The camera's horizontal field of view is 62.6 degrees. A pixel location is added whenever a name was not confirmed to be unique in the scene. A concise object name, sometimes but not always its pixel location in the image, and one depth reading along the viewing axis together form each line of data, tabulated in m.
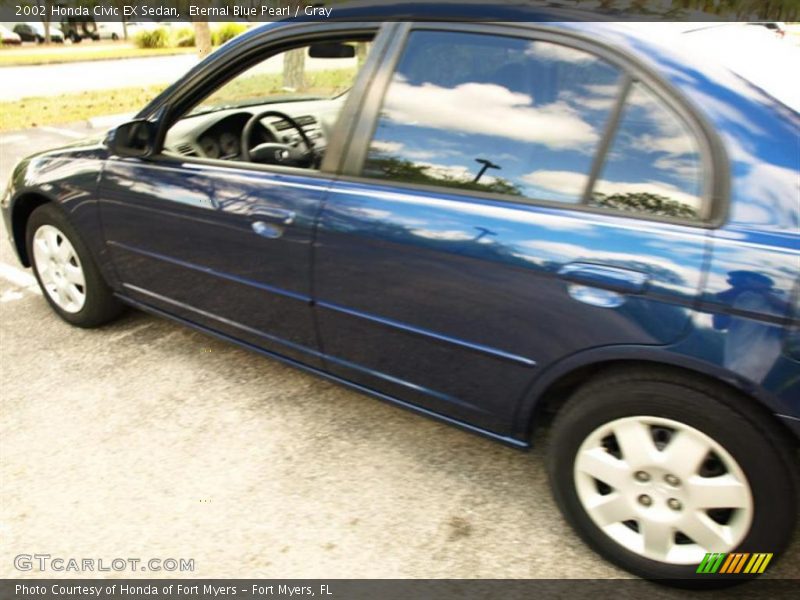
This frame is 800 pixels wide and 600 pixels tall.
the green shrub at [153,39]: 28.44
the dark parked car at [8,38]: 31.96
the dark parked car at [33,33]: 36.66
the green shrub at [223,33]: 26.45
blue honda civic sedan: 1.65
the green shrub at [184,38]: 28.92
